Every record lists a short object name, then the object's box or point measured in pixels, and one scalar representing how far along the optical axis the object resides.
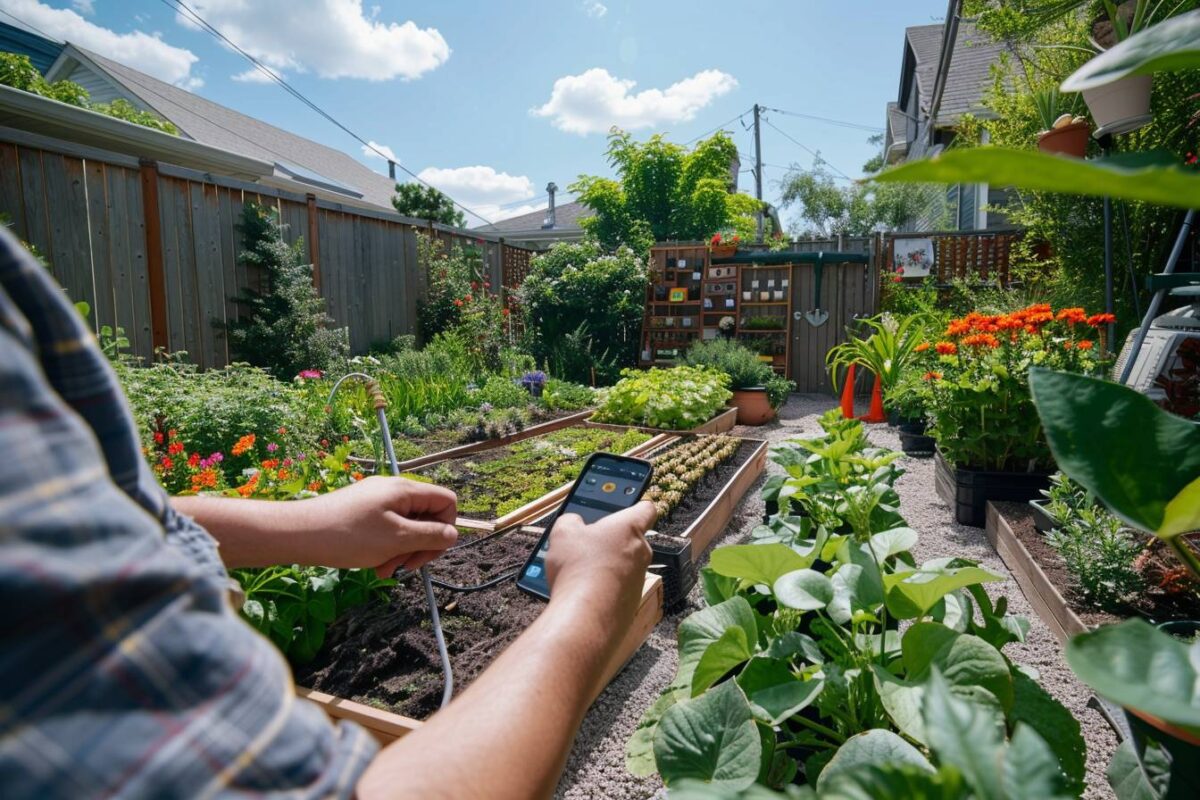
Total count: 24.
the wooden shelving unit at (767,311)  8.15
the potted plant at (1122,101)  3.37
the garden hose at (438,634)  1.40
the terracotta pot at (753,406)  6.18
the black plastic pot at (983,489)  2.91
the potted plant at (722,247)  8.49
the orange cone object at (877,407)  5.82
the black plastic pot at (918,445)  4.61
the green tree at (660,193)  14.45
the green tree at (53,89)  6.61
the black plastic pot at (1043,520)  2.45
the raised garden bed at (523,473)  2.84
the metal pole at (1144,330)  2.76
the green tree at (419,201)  14.29
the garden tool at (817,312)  7.84
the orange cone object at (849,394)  5.86
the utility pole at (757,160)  23.31
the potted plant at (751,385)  6.19
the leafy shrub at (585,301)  8.50
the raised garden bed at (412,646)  1.53
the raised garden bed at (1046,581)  1.83
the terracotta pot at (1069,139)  3.69
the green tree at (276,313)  5.33
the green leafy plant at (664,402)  4.74
